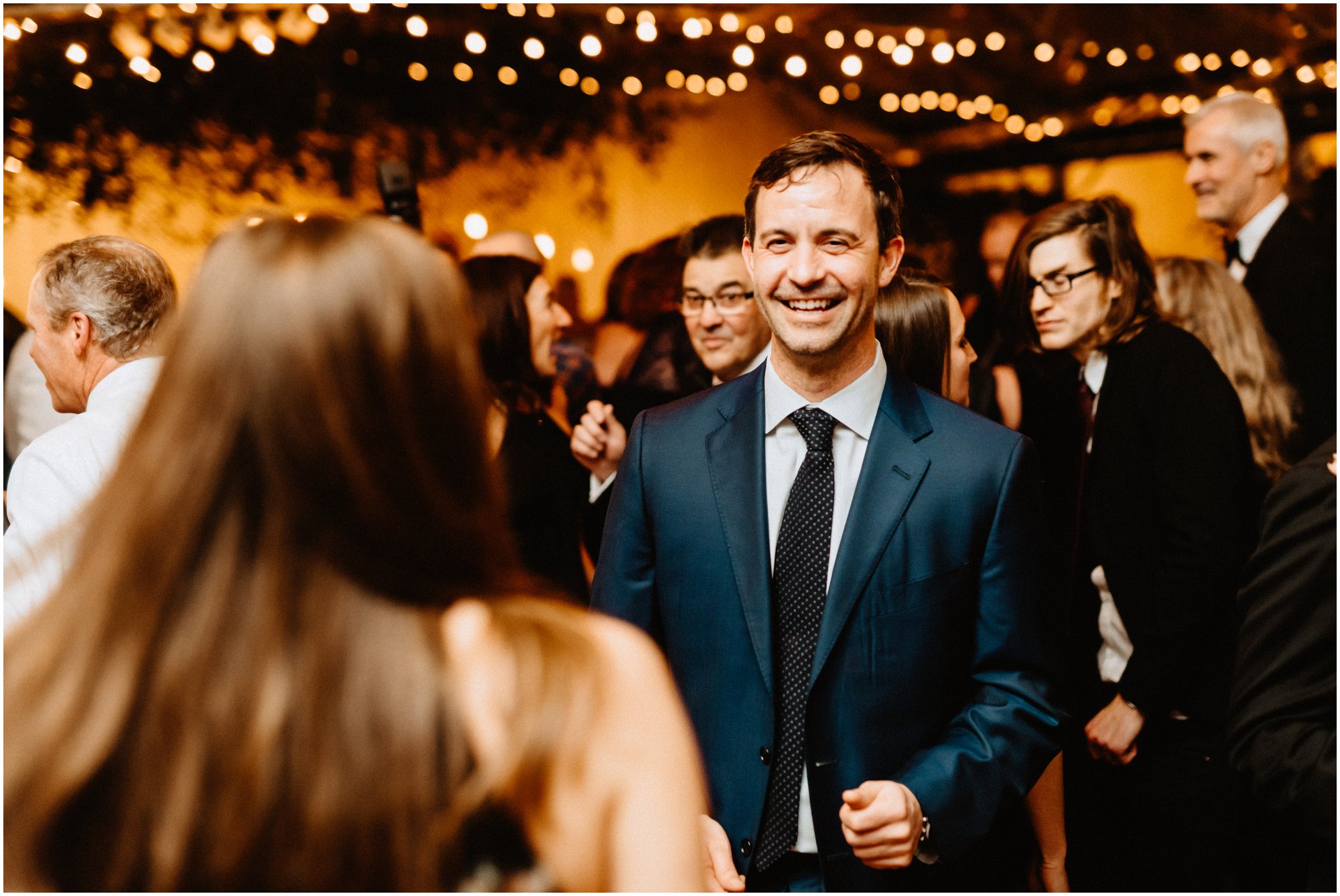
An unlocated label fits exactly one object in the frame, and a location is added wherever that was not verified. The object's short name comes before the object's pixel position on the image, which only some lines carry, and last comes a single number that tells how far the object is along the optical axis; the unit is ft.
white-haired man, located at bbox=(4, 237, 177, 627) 6.20
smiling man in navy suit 5.08
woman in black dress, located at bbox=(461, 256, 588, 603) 8.69
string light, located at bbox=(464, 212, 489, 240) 18.31
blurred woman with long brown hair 2.65
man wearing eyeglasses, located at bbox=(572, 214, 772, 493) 8.91
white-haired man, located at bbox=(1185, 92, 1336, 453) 9.82
